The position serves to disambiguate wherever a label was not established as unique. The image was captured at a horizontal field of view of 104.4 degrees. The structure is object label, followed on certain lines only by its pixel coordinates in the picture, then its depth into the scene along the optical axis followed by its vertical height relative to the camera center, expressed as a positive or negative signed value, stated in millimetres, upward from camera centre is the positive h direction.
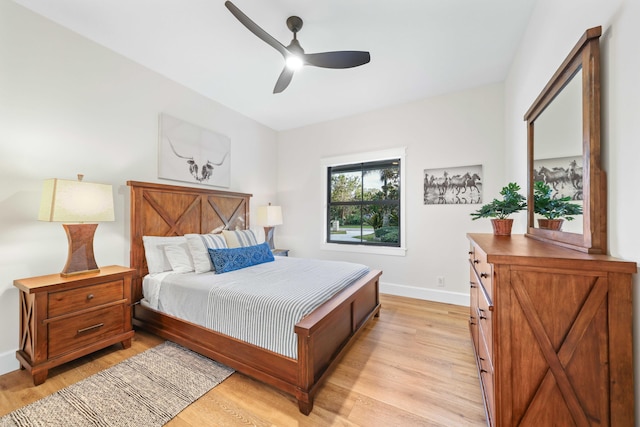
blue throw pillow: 2510 -458
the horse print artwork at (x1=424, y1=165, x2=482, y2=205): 3193 +407
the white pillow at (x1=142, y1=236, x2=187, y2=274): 2559 -399
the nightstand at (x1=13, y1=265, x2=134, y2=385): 1758 -801
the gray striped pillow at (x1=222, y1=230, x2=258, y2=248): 2992 -294
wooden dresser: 930 -494
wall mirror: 1107 +393
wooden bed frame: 1579 -863
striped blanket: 1685 -640
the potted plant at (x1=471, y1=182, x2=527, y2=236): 1941 +55
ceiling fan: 1944 +1271
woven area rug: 1454 -1198
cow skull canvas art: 2930 +794
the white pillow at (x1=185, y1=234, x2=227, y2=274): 2532 -356
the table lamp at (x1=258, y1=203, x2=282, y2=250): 3990 -34
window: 3865 +197
